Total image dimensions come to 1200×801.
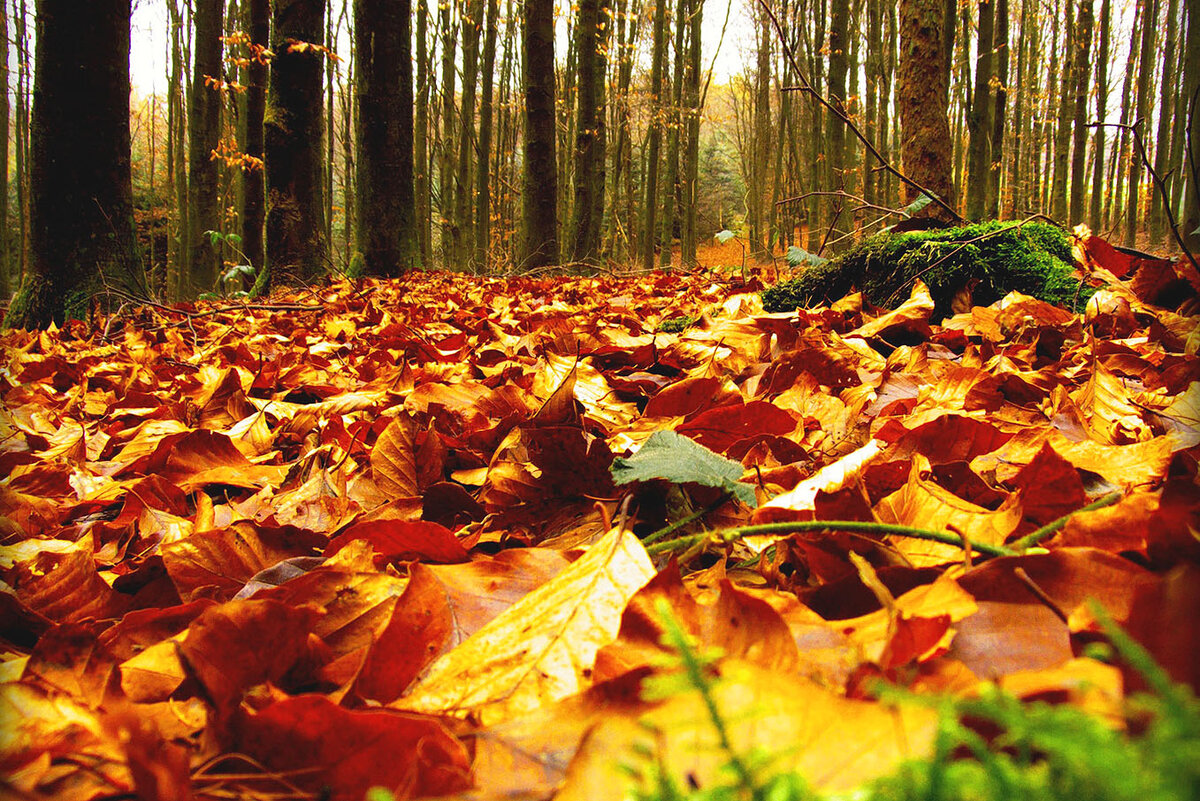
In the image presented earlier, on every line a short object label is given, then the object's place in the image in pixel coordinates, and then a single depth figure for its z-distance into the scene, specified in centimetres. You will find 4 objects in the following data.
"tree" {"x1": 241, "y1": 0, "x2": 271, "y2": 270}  1003
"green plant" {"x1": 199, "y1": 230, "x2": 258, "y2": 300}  573
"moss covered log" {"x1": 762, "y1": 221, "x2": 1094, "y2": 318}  223
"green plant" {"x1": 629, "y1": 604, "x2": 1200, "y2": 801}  17
